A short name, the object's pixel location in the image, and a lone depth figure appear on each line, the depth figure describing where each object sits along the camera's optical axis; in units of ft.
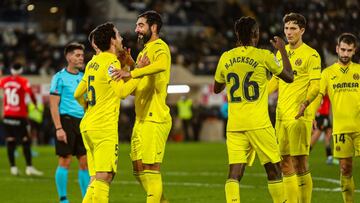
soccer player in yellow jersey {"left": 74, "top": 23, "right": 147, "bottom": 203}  36.91
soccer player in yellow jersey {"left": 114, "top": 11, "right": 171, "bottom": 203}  38.09
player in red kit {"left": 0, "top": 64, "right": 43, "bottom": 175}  70.38
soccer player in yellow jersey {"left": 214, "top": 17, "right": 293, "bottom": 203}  36.60
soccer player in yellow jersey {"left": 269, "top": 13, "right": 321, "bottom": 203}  41.65
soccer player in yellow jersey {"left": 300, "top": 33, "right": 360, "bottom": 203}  42.42
